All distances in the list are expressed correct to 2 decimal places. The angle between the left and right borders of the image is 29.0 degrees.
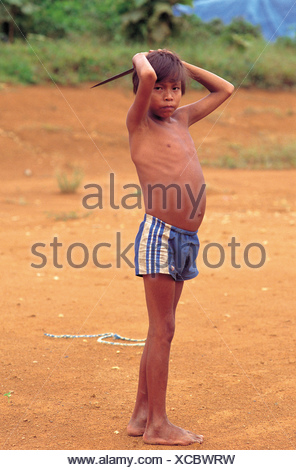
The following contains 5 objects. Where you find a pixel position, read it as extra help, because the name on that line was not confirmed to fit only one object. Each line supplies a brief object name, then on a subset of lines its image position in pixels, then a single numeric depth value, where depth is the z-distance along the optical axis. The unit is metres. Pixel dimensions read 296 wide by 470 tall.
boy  2.27
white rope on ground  3.53
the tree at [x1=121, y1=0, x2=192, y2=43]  15.58
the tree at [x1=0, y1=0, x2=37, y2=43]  14.98
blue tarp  15.84
